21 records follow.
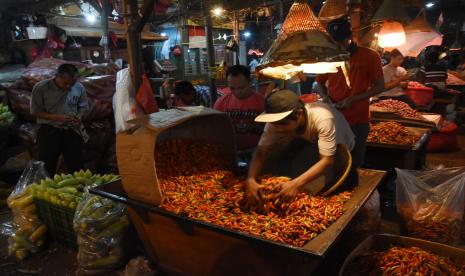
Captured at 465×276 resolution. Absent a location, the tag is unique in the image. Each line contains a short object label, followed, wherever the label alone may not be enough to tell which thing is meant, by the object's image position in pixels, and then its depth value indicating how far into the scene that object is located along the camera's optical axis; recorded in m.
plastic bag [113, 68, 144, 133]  3.12
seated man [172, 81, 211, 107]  4.99
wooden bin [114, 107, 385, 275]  2.17
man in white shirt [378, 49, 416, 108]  6.70
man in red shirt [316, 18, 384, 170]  4.11
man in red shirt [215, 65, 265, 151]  4.24
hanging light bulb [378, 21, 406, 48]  5.57
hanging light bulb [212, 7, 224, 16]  10.73
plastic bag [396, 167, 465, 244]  3.21
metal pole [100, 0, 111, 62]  9.13
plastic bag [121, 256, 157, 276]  3.27
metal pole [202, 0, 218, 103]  8.28
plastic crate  3.92
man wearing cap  2.63
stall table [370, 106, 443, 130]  5.61
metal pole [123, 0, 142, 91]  3.16
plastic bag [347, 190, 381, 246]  3.40
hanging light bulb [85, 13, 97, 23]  12.53
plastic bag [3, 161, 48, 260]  4.05
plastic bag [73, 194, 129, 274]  3.43
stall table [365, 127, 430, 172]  4.85
